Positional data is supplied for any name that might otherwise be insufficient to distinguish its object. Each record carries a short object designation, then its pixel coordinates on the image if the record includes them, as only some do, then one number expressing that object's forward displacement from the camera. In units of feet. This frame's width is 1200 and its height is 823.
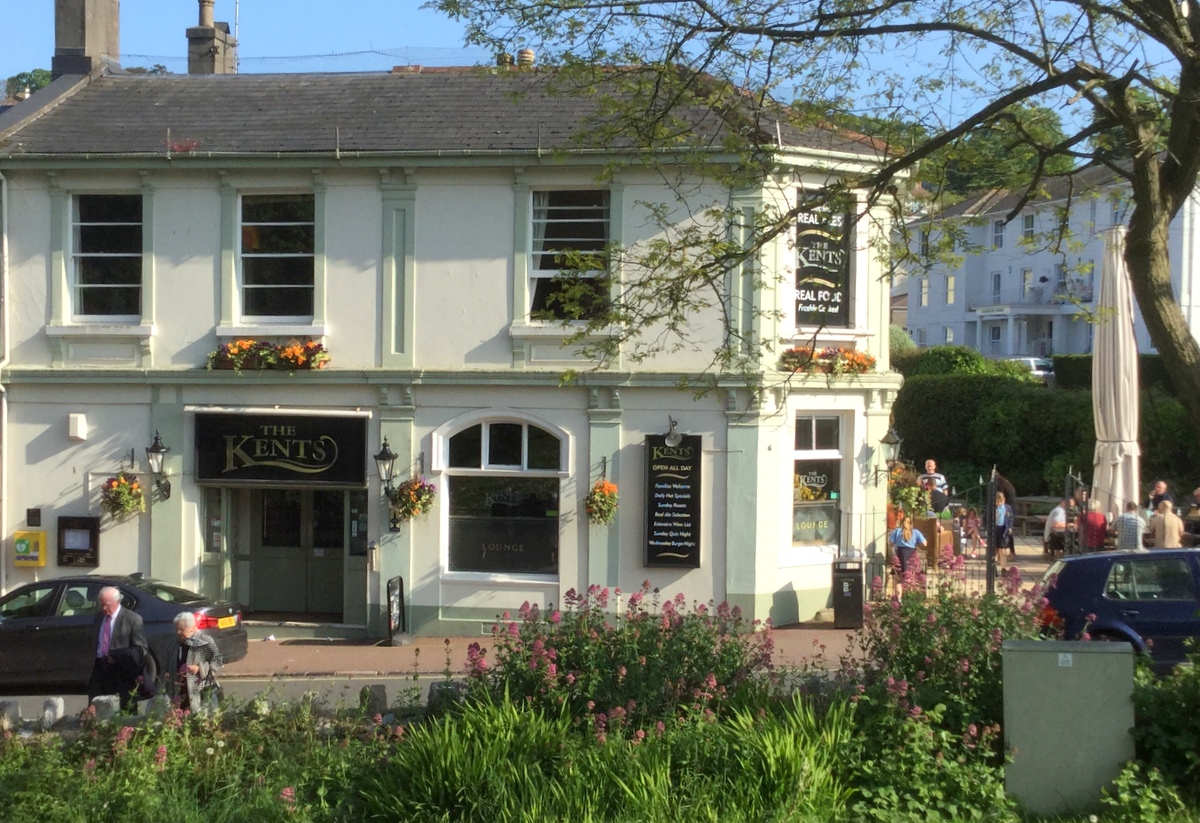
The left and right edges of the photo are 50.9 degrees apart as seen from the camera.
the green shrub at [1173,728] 24.54
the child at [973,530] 73.71
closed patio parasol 58.39
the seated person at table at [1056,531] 68.08
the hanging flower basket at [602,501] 54.34
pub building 54.80
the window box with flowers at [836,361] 53.06
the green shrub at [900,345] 127.03
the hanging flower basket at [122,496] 56.80
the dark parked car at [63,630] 47.16
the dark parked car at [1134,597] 41.47
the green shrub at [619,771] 23.57
